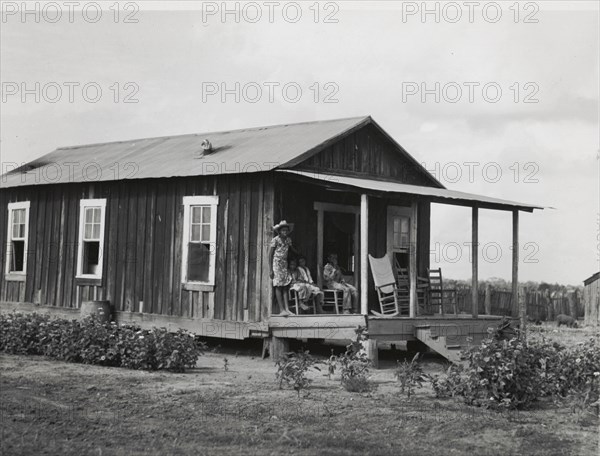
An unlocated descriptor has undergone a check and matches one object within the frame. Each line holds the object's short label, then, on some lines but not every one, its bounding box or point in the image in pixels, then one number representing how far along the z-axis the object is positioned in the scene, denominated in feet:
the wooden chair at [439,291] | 53.78
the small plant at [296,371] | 35.12
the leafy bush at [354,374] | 35.83
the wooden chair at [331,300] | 50.41
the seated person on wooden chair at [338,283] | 50.75
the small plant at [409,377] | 33.96
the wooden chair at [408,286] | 54.44
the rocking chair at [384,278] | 48.52
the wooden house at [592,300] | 93.71
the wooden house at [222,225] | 49.85
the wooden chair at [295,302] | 49.24
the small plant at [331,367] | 37.93
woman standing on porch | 48.65
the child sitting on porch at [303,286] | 48.93
